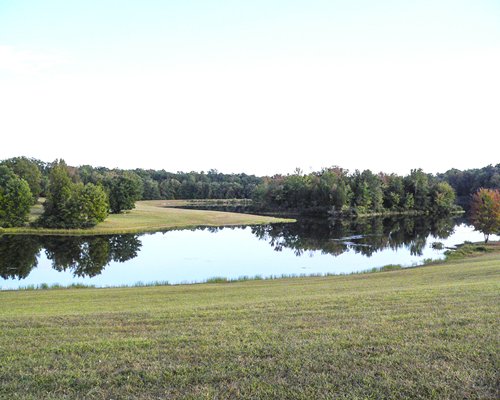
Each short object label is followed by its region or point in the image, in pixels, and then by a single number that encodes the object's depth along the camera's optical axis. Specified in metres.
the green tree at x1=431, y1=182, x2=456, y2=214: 101.25
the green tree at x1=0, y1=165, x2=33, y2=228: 57.12
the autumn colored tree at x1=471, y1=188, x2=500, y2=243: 45.16
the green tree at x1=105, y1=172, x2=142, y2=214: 81.38
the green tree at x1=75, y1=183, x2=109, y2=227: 58.69
